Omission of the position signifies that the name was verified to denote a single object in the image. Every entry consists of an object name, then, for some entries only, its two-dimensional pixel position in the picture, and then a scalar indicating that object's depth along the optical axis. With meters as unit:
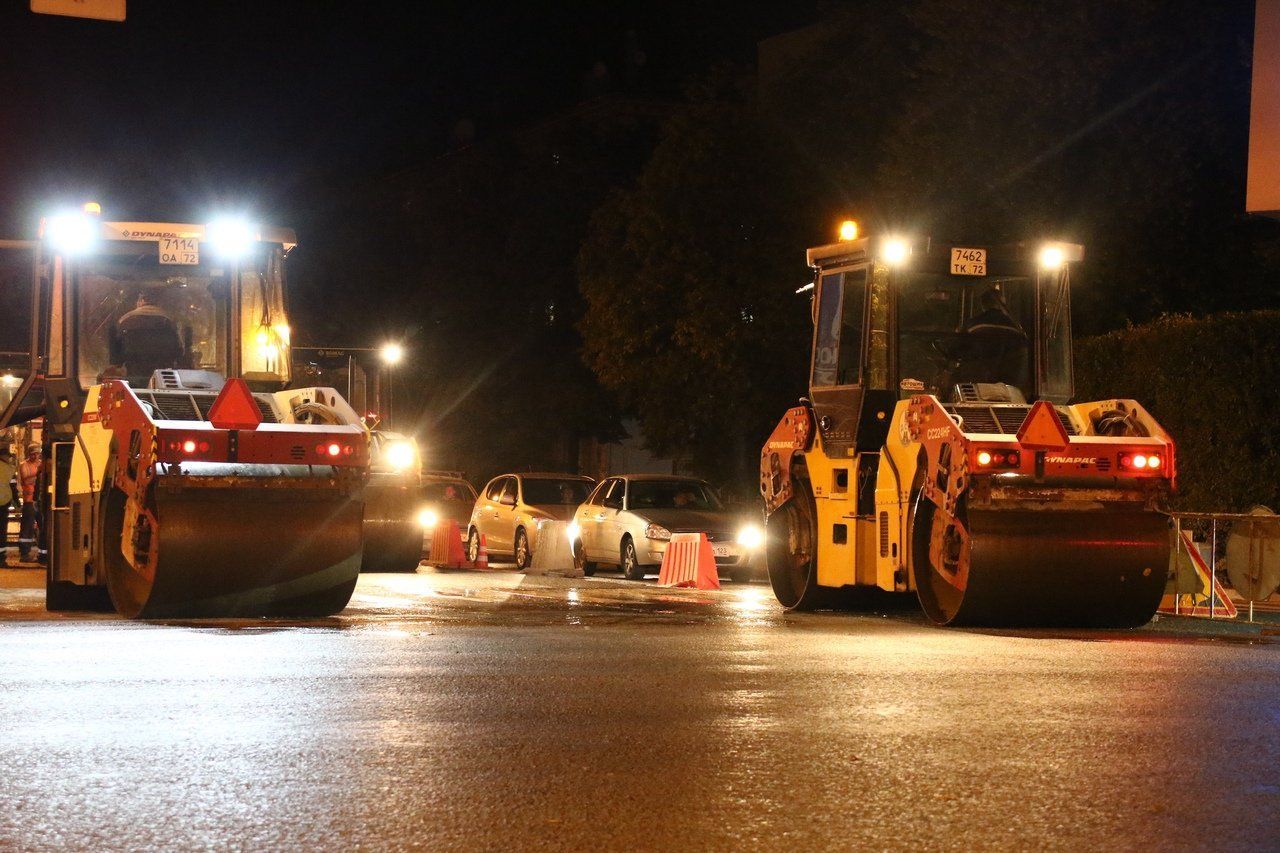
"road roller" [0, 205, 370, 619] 14.59
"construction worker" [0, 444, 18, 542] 25.09
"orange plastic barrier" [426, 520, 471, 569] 29.14
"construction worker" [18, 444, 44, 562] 26.84
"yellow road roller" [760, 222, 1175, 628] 14.52
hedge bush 20.59
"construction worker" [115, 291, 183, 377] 16.83
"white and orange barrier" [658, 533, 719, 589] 23.64
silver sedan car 25.19
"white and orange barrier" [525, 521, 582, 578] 27.78
